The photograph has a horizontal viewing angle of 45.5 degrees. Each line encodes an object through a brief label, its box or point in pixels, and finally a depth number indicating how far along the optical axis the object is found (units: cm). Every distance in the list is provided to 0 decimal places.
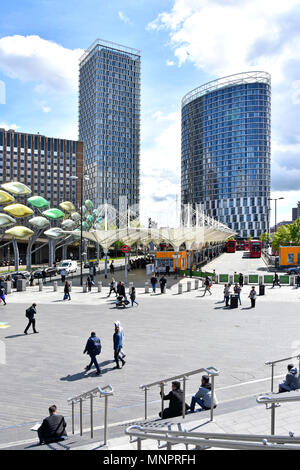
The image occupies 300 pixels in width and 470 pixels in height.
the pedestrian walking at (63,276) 3335
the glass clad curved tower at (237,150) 13809
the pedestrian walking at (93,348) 1052
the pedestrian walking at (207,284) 2631
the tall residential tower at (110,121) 14788
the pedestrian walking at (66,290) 2441
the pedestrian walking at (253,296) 2080
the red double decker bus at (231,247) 8550
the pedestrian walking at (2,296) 2198
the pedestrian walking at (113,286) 2591
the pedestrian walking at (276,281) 3014
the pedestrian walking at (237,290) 2142
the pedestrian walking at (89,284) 2856
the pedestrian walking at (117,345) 1100
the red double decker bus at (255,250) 6556
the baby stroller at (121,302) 2123
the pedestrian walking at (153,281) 2700
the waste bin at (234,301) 2120
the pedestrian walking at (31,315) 1490
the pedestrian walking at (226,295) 2161
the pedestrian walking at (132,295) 2118
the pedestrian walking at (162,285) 2700
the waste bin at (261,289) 2598
